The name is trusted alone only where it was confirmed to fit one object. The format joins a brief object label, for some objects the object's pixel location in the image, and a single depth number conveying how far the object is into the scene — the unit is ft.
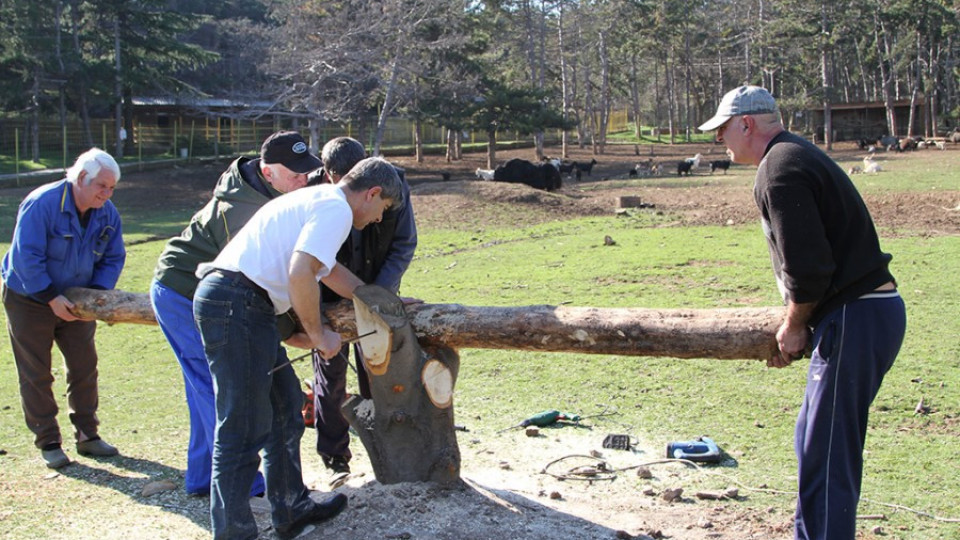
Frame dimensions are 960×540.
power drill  20.70
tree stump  15.52
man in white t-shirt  13.17
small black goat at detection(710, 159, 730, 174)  124.77
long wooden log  13.80
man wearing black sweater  11.98
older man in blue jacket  18.70
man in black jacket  15.93
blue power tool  17.97
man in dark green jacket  16.06
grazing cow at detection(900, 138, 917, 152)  155.74
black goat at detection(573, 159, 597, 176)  129.35
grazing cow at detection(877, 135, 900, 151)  161.29
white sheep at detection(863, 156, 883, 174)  103.55
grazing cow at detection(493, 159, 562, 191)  93.25
